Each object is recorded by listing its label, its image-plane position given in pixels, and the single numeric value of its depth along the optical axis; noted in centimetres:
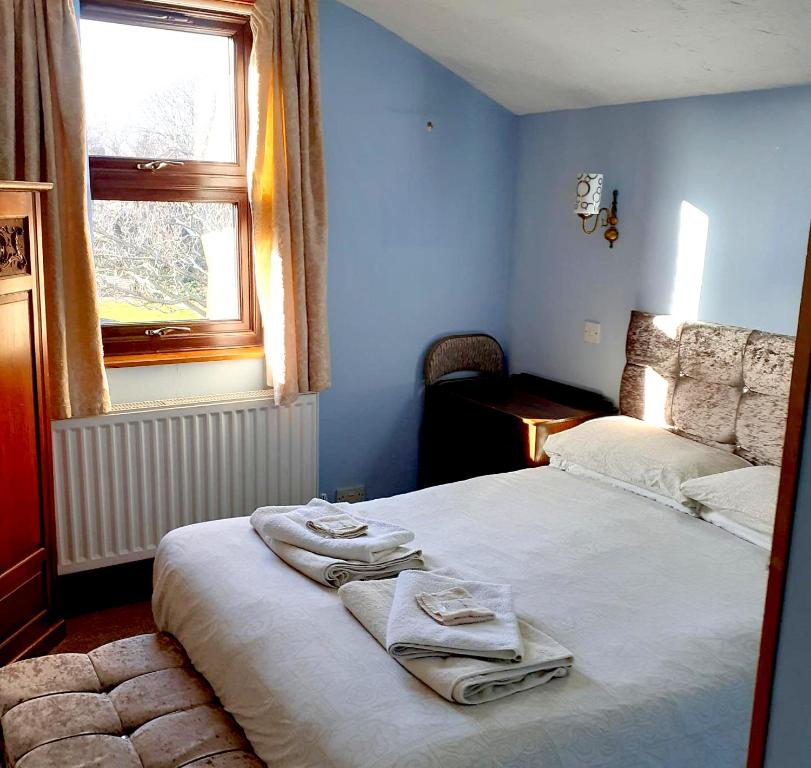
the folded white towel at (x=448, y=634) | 178
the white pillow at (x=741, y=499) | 251
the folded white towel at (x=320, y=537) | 223
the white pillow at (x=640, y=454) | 283
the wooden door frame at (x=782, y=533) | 75
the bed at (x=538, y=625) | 165
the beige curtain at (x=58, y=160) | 268
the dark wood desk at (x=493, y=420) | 338
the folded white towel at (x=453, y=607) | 188
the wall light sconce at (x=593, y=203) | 339
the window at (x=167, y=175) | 305
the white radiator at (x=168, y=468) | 303
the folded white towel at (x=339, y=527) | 233
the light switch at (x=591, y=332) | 363
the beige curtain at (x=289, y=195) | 314
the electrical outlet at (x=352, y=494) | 375
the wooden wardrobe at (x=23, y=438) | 235
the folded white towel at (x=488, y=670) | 170
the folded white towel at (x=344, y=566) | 219
